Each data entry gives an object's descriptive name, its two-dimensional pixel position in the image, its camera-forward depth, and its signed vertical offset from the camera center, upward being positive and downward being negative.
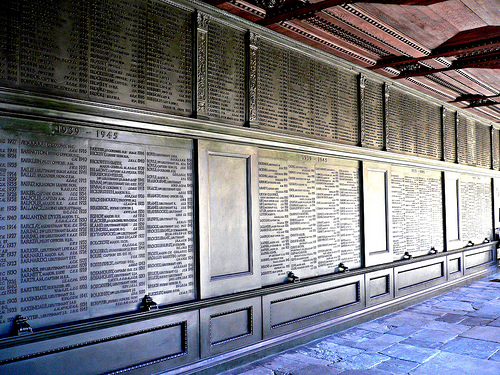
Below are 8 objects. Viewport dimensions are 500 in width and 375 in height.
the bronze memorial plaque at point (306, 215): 5.02 -0.14
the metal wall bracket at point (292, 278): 5.19 -0.94
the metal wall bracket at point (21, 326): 2.95 -0.86
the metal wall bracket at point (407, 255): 7.36 -0.96
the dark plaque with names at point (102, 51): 3.09 +1.34
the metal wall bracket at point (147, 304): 3.71 -0.89
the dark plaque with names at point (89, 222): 3.05 -0.12
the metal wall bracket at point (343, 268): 5.98 -0.95
